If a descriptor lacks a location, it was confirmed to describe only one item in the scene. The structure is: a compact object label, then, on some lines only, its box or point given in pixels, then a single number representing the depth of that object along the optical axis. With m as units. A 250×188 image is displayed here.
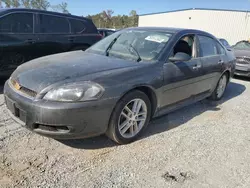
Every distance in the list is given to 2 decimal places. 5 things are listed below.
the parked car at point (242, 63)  6.51
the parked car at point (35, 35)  3.98
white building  23.74
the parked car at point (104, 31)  8.86
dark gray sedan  2.13
